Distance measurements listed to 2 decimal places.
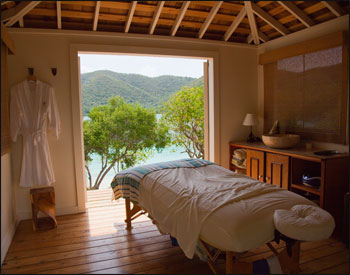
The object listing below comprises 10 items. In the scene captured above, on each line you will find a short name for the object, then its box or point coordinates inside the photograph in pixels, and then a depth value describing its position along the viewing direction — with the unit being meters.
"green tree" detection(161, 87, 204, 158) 6.10
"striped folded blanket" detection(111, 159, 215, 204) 2.83
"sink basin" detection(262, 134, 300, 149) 3.46
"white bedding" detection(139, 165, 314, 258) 1.81
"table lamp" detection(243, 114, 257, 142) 4.20
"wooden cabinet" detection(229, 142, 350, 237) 2.90
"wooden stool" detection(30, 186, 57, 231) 3.17
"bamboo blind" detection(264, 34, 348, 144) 3.17
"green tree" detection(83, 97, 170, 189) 6.08
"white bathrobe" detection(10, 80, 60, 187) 3.24
